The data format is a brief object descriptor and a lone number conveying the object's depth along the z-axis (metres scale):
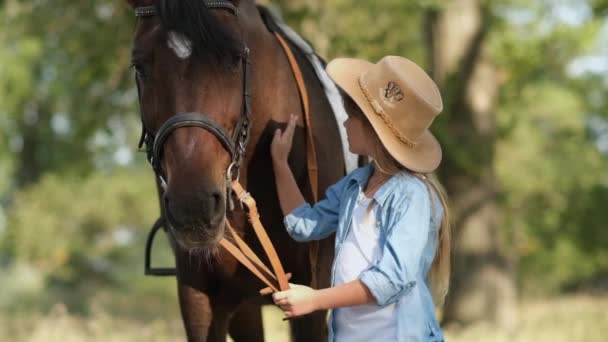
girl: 5.54
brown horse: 5.80
